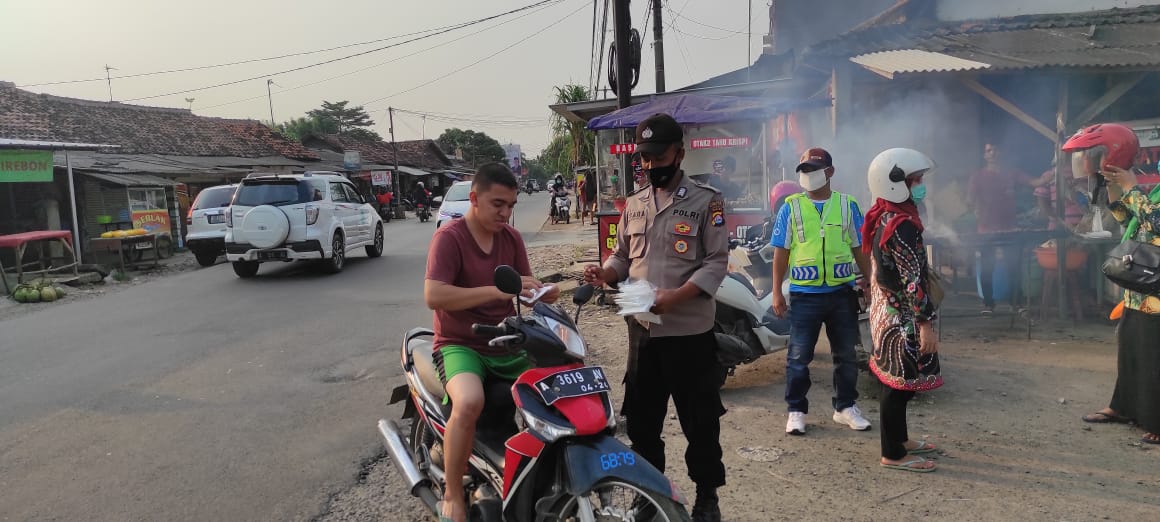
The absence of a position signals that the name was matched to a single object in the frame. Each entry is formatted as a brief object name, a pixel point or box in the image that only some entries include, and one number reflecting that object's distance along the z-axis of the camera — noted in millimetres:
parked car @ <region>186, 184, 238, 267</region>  14547
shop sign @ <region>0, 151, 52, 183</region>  13391
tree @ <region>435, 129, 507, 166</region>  83469
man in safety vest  4320
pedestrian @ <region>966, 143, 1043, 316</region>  7637
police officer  3041
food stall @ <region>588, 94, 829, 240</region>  9609
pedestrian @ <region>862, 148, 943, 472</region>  3520
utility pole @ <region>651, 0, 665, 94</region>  15645
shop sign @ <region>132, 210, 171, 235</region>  17469
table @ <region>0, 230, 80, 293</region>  12070
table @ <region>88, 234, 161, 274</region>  13809
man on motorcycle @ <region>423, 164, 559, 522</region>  2814
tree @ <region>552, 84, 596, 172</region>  26681
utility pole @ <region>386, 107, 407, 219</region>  33219
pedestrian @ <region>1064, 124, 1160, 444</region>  4078
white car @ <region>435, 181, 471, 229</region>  16859
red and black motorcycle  2453
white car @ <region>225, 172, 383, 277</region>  11680
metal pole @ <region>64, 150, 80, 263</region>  14805
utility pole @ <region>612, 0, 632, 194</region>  8703
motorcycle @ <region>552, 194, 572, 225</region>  25969
